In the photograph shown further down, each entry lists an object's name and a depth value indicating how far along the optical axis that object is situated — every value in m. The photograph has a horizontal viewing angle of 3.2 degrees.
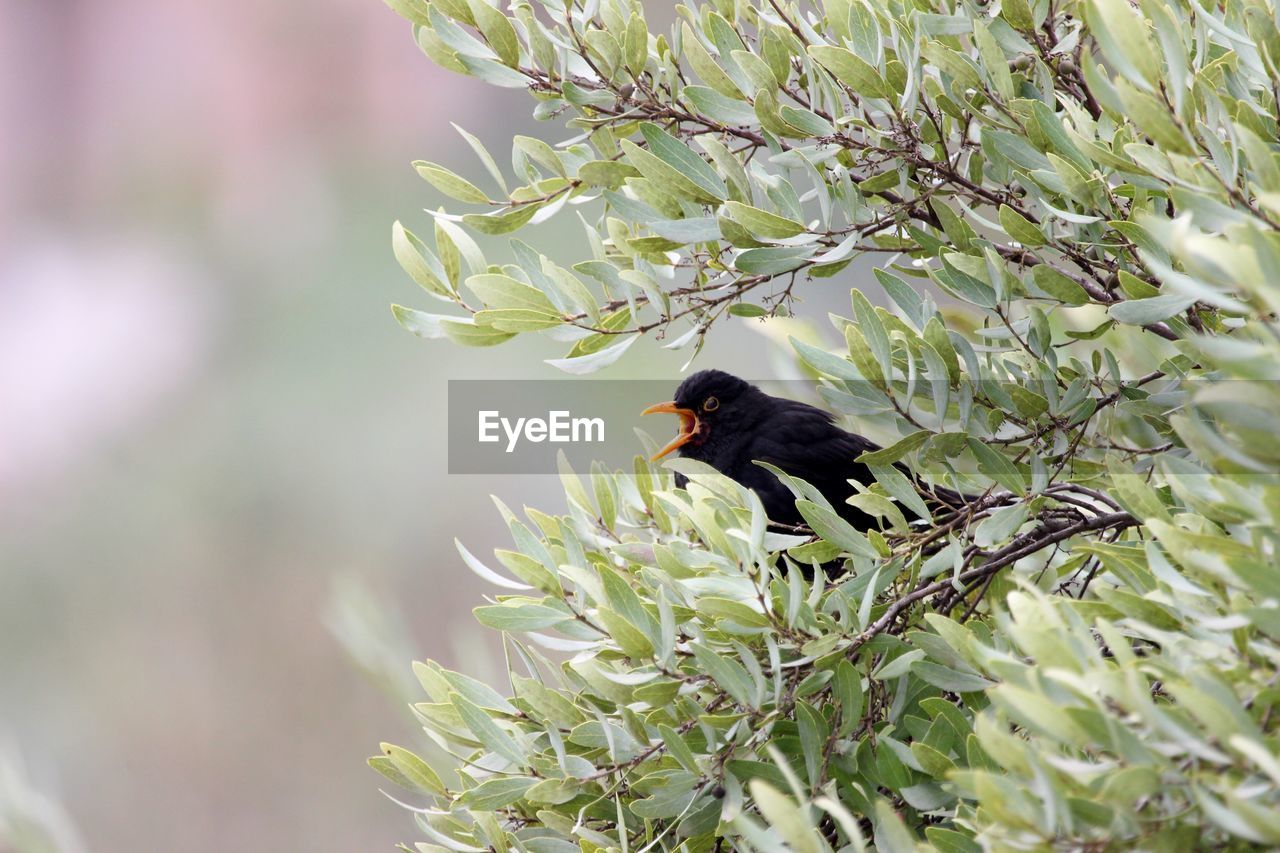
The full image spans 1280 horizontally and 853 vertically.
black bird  11.21
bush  8.93
